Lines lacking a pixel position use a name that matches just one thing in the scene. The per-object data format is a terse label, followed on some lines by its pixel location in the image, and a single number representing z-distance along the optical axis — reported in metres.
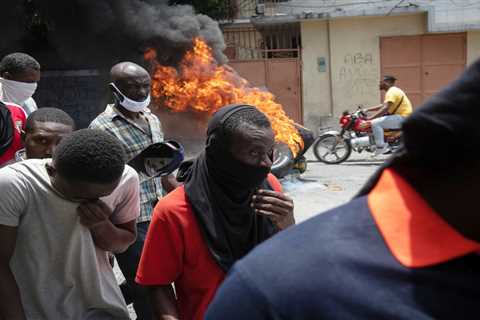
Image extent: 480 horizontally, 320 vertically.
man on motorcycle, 10.70
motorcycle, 11.01
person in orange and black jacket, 0.80
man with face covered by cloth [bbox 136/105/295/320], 1.98
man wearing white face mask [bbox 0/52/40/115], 4.21
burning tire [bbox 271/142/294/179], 8.34
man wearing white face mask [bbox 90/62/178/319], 3.18
